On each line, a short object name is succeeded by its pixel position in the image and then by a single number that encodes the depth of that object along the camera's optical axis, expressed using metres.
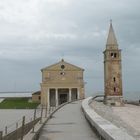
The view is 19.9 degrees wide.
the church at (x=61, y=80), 80.56
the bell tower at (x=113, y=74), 76.50
